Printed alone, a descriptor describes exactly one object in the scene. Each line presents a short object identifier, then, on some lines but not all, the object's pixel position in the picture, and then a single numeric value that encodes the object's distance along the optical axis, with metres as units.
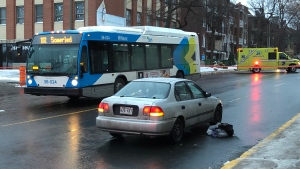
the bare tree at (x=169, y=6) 38.69
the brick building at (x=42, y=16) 40.06
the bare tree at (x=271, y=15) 72.06
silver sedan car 7.77
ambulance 41.41
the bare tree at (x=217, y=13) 48.42
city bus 13.95
